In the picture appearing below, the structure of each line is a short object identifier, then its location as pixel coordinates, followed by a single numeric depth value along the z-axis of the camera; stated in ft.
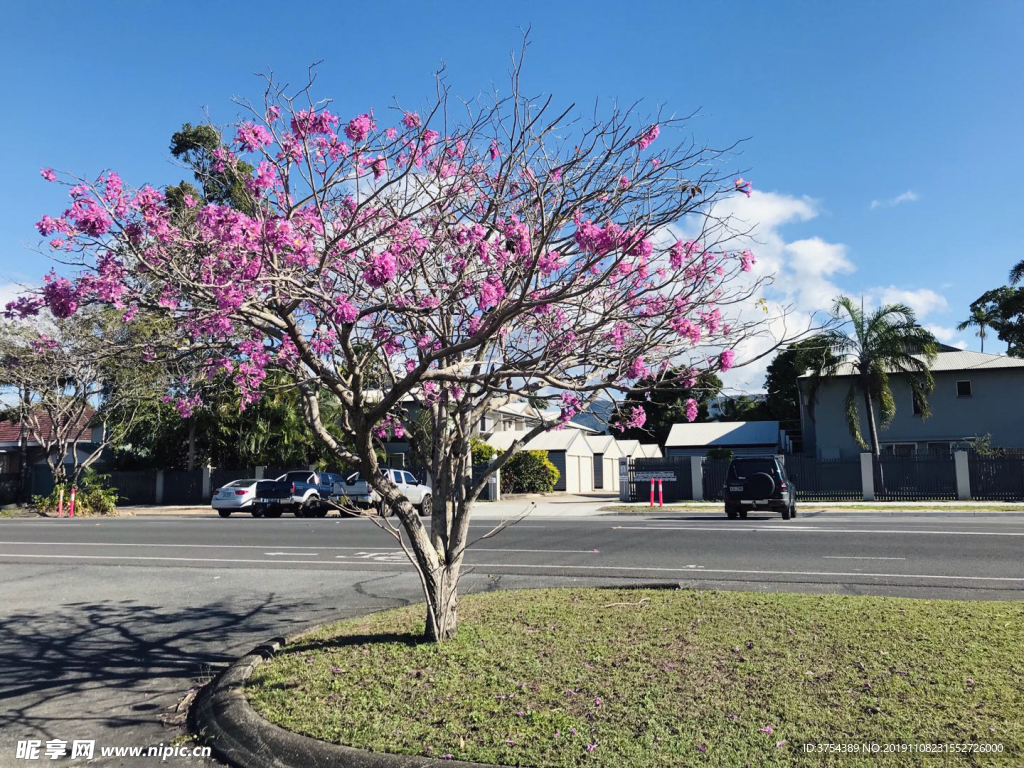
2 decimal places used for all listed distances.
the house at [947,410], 119.75
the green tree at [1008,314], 151.94
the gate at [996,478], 90.84
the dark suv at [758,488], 69.15
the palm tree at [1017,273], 143.91
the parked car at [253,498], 88.48
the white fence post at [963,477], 91.97
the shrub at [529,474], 126.72
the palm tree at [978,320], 172.55
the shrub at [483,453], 115.85
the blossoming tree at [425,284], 18.17
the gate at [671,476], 102.78
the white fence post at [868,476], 96.32
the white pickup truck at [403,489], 84.43
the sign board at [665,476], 102.99
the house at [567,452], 144.36
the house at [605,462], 170.09
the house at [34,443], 145.28
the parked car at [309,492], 87.76
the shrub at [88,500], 98.07
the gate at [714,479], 101.14
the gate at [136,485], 123.95
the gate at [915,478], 94.58
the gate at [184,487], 122.21
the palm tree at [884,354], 104.63
